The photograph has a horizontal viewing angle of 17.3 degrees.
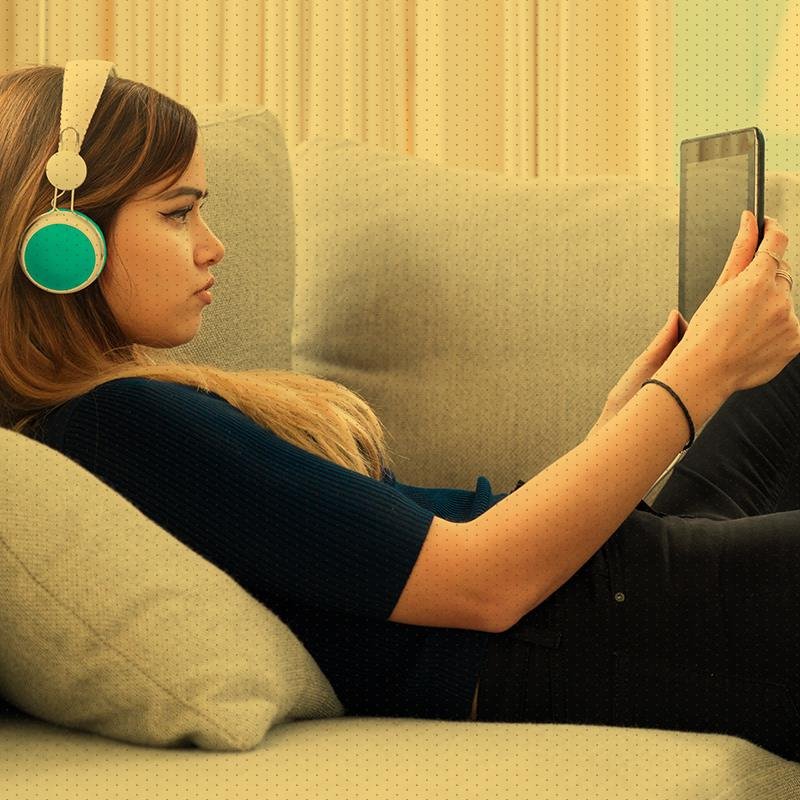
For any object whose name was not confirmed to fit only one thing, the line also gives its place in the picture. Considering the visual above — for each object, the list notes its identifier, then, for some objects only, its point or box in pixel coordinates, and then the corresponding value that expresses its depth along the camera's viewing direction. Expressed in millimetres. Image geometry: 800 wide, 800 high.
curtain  3634
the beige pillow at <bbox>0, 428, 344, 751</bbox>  1910
